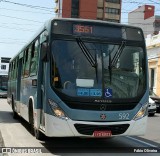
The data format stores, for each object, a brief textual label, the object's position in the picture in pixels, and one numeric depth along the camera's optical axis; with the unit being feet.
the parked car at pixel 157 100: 88.63
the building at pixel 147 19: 310.65
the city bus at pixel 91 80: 31.55
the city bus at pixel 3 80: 164.70
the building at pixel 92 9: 337.31
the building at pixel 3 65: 176.65
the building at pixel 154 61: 124.98
